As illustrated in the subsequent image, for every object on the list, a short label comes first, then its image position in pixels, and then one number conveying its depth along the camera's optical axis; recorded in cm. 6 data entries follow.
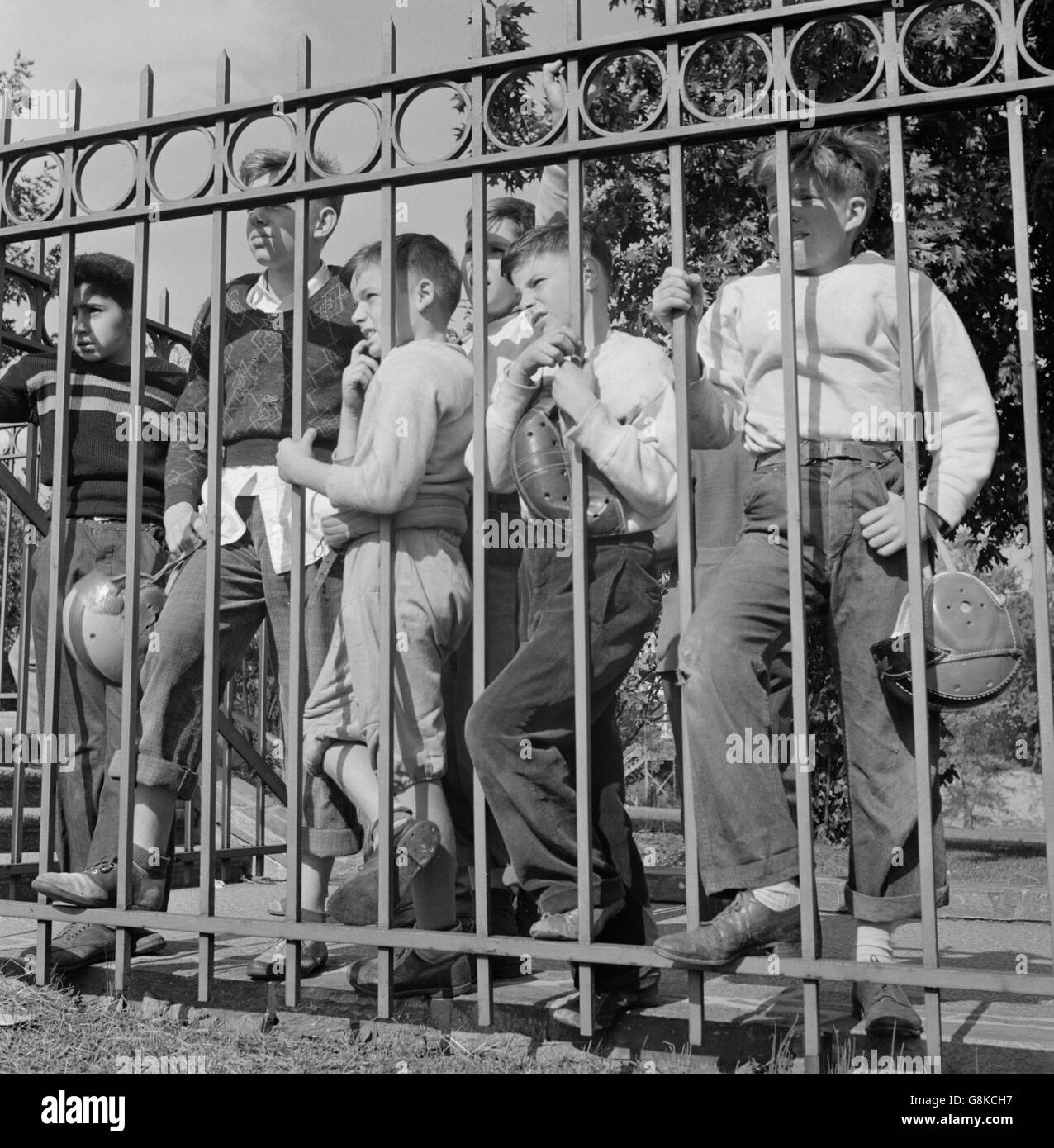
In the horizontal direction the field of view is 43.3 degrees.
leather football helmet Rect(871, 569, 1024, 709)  267
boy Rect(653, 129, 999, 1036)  270
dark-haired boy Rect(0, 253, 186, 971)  420
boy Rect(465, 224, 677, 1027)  292
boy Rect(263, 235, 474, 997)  310
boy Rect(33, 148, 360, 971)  364
